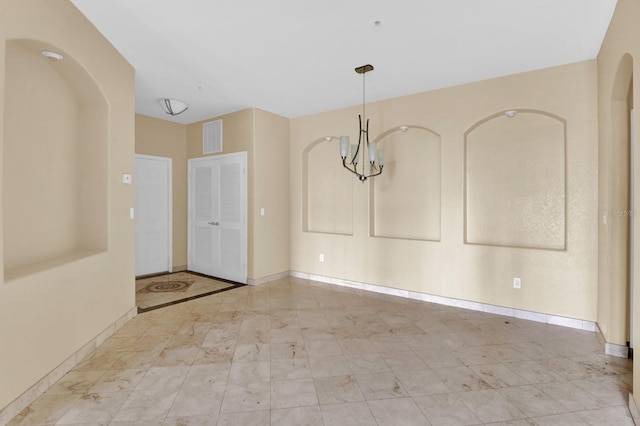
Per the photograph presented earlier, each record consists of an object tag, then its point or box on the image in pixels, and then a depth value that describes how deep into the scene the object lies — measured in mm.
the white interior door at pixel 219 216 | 4828
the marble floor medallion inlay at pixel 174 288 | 3893
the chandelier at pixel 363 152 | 3467
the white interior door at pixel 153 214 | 5066
